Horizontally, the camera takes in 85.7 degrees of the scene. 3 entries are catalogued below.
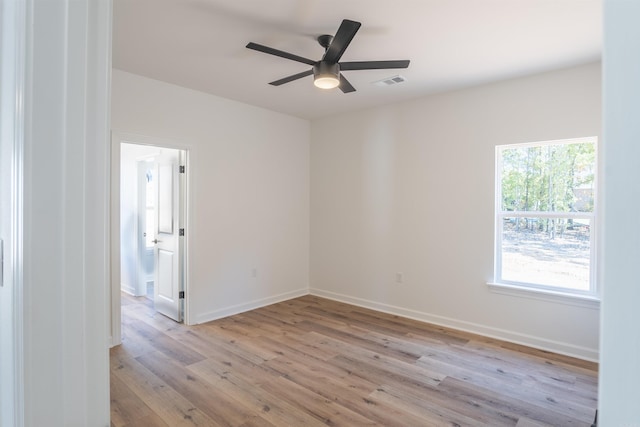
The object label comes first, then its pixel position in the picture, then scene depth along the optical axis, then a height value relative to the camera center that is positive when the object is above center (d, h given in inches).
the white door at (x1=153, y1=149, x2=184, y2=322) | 163.9 -13.6
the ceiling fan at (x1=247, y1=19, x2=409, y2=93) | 91.0 +43.0
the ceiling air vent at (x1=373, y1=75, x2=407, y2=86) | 139.6 +54.5
